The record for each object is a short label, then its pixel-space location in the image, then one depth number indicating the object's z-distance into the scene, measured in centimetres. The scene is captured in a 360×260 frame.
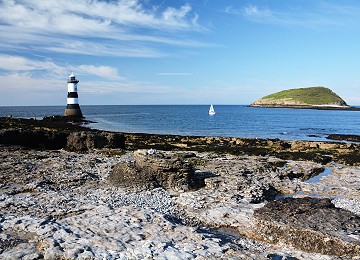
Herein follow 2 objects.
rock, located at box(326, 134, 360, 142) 6213
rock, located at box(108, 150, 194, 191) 2156
